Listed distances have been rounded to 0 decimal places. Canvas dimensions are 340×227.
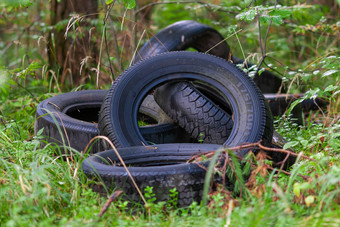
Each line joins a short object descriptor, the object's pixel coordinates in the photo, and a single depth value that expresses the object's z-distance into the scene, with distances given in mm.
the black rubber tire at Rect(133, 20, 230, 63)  10031
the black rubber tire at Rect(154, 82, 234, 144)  7578
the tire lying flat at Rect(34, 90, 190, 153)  7922
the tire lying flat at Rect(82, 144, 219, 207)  5340
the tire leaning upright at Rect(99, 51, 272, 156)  7219
